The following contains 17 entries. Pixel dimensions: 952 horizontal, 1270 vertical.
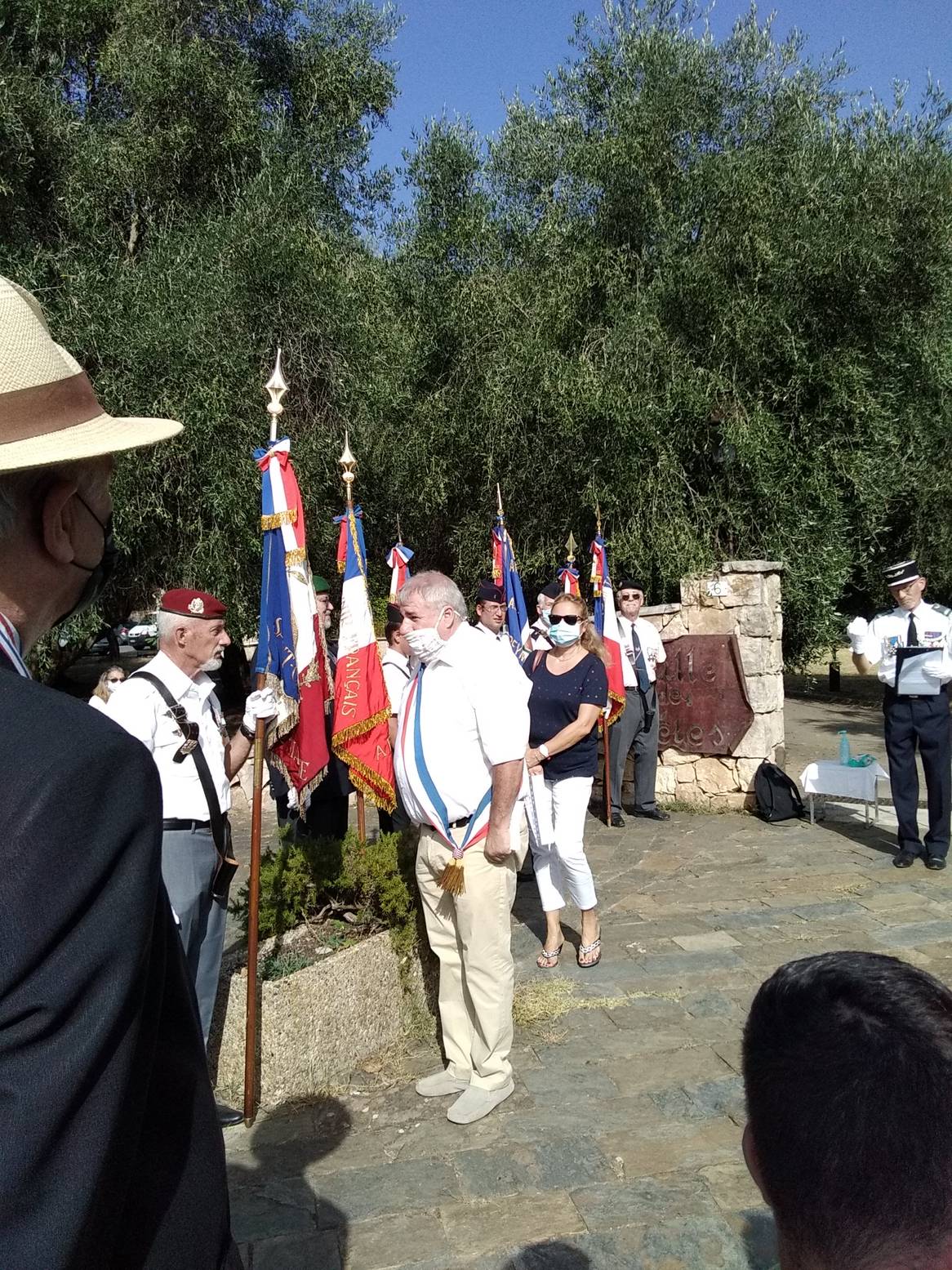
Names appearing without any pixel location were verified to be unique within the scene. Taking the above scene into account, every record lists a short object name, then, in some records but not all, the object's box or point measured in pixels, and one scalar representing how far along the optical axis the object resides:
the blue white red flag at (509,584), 9.67
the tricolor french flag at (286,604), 4.48
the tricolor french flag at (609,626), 8.83
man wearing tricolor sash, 3.88
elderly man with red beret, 3.66
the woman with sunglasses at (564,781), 5.31
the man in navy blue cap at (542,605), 8.20
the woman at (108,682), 7.35
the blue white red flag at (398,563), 9.40
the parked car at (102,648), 35.00
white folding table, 8.11
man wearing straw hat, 0.90
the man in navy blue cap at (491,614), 8.30
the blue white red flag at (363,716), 5.01
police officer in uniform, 7.05
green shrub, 4.53
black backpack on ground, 8.79
